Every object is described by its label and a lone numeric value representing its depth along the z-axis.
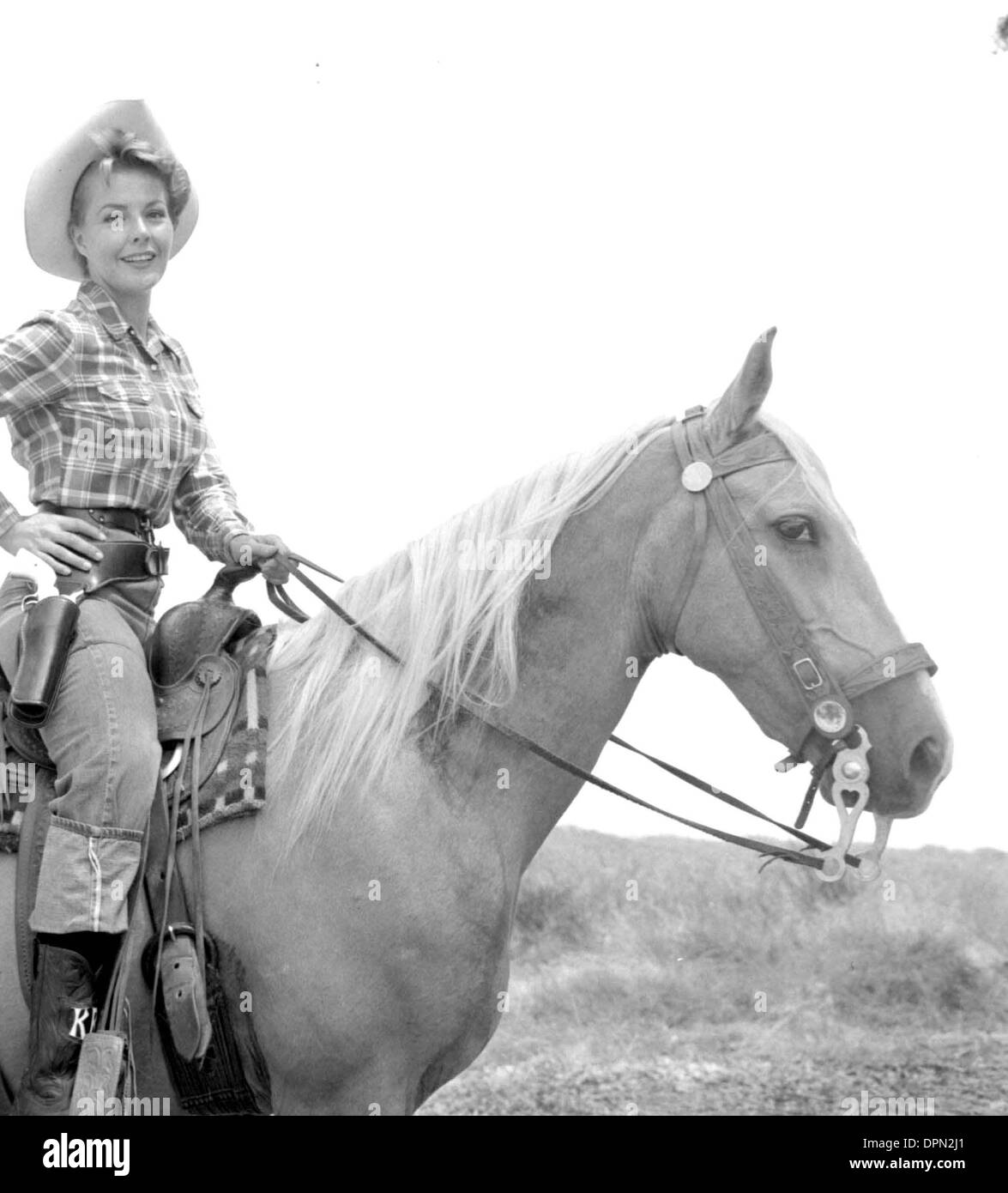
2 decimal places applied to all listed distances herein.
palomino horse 3.31
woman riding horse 3.28
